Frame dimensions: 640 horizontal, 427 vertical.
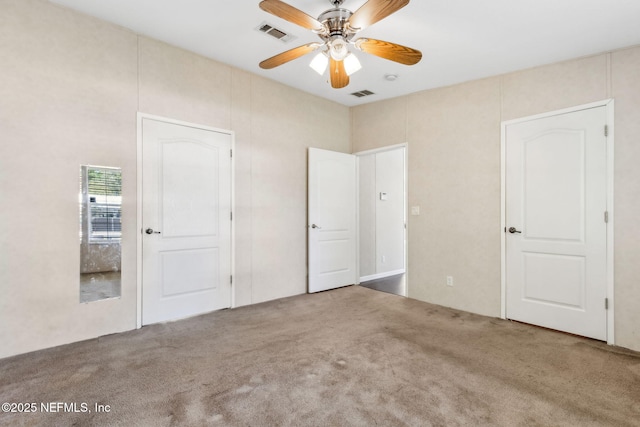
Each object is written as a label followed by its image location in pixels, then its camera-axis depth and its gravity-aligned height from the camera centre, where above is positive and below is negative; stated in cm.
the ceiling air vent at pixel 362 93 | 441 +167
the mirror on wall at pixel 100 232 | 281 -16
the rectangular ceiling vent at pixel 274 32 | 284 +165
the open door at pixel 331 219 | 459 -9
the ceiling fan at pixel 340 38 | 199 +126
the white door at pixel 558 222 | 302 -9
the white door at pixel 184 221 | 320 -7
